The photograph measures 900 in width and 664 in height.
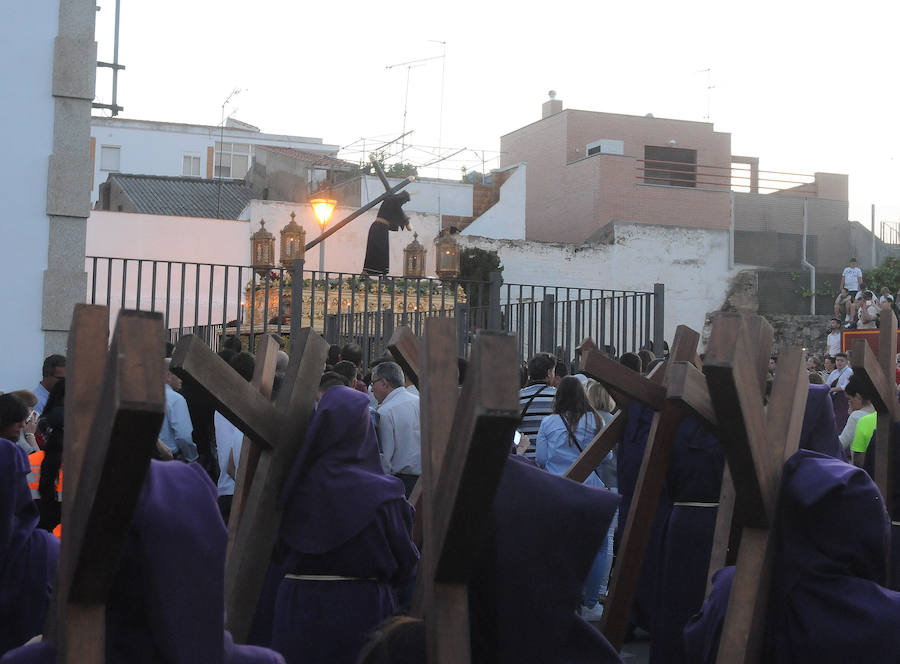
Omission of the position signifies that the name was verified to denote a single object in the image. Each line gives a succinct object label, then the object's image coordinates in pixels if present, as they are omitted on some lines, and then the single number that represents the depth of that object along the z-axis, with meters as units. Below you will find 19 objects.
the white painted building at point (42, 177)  9.39
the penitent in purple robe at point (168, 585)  2.44
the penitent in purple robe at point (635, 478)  6.41
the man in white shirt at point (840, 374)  14.52
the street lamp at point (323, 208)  20.19
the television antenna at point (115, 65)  12.12
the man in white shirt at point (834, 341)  22.17
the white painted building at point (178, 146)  46.03
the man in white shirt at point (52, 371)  7.74
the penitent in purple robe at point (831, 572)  3.01
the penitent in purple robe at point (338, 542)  4.14
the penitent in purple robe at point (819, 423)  4.66
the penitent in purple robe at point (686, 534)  5.87
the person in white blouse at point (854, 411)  9.11
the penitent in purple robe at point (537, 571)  2.75
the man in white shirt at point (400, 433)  7.58
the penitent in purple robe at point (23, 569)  3.67
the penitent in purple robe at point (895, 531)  5.55
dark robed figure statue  21.39
